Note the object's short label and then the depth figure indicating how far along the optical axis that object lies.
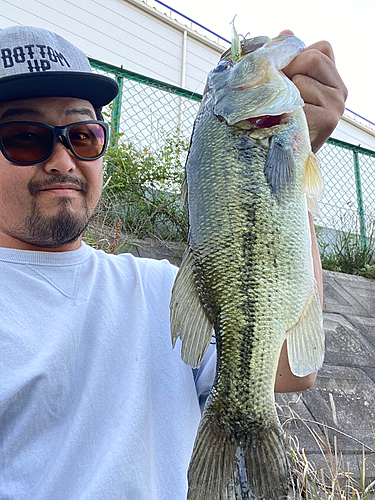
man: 0.39
